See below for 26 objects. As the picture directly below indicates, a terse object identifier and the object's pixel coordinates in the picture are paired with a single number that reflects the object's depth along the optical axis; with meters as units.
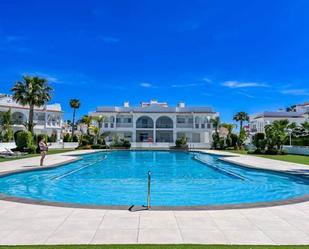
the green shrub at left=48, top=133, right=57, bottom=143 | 48.02
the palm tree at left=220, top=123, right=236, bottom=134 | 42.44
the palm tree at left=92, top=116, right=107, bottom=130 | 45.07
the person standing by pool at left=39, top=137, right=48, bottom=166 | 16.27
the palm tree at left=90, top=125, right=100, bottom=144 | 41.53
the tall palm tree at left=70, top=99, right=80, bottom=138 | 53.41
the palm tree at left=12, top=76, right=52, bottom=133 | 29.69
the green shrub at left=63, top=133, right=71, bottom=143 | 49.44
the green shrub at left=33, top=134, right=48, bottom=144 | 29.20
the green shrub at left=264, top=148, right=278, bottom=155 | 29.34
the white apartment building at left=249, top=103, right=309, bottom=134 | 56.16
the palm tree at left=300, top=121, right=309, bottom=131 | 39.18
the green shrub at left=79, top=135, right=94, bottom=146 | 40.91
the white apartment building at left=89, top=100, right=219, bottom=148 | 51.84
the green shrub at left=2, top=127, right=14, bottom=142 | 35.75
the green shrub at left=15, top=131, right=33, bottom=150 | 26.16
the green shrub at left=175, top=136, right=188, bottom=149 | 41.24
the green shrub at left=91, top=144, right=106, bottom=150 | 40.26
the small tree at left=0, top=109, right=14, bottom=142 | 35.84
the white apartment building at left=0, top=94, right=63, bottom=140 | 49.79
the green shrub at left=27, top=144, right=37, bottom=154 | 26.34
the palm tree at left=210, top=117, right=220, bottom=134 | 47.03
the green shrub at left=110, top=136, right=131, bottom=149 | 41.53
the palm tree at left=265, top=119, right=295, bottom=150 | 29.22
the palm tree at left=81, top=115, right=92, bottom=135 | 41.94
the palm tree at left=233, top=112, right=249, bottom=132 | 59.28
